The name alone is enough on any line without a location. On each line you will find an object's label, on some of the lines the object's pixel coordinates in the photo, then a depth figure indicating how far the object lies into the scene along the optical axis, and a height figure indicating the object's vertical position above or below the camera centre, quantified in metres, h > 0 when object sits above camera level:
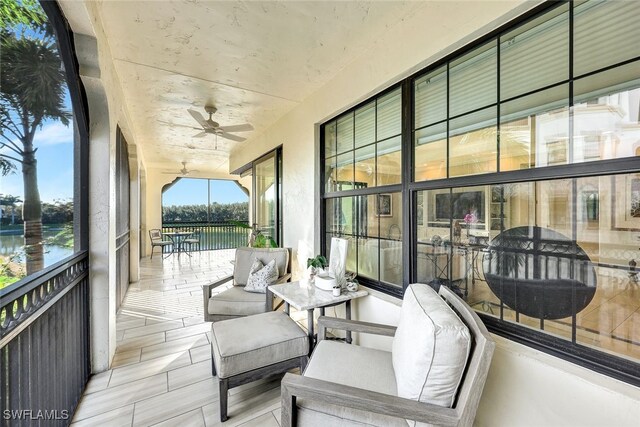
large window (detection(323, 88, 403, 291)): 2.22 +0.25
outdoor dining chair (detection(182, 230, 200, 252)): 8.12 -0.83
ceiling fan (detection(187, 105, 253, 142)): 3.35 +1.14
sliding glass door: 4.29 +0.33
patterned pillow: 2.84 -0.72
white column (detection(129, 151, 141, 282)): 4.71 -0.16
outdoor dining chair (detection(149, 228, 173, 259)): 7.43 -0.76
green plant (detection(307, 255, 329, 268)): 2.43 -0.47
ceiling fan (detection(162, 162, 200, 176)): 7.47 +1.26
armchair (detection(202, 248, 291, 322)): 2.58 -0.89
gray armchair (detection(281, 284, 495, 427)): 1.03 -0.76
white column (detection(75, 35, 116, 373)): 2.06 -0.10
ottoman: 1.67 -0.93
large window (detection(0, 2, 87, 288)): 1.10 +0.35
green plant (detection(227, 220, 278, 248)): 3.95 -0.47
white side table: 1.96 -0.68
